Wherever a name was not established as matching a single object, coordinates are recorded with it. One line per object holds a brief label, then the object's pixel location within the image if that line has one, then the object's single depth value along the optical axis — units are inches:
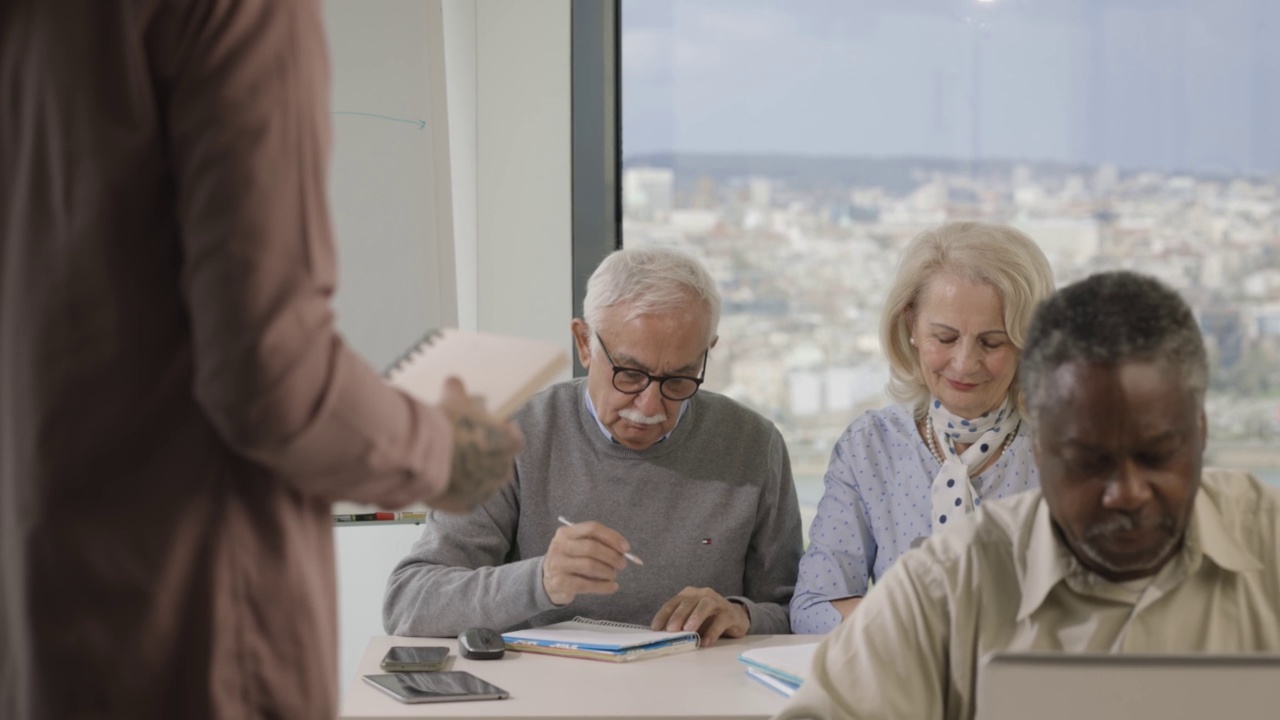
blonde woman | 100.6
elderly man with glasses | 100.5
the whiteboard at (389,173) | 115.5
